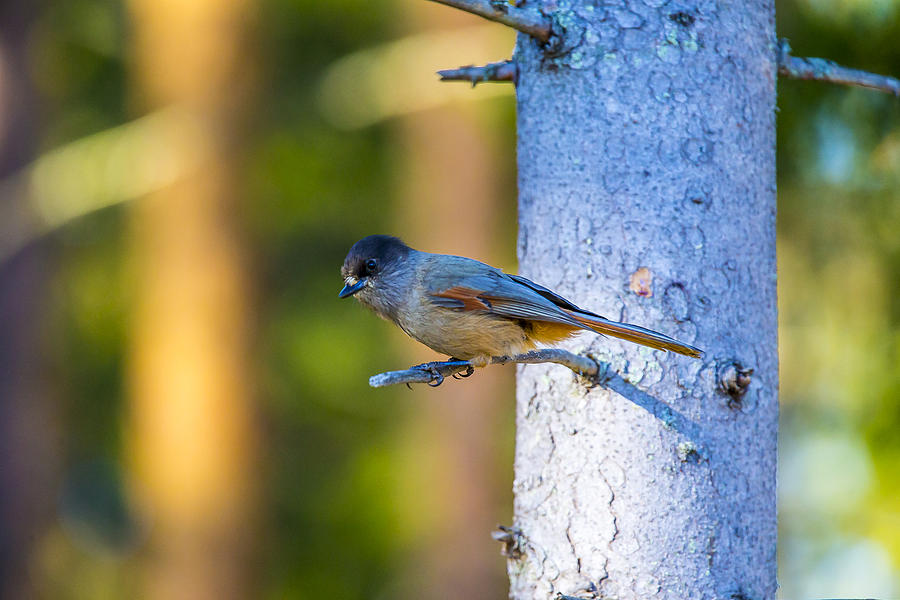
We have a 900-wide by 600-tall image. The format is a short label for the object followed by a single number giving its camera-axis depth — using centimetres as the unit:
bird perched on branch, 552
